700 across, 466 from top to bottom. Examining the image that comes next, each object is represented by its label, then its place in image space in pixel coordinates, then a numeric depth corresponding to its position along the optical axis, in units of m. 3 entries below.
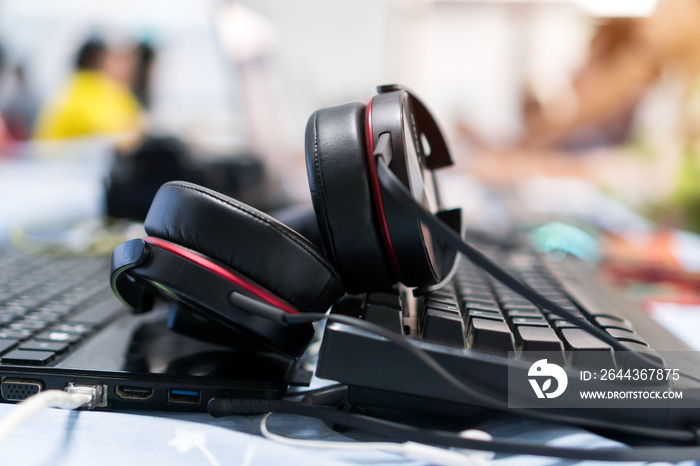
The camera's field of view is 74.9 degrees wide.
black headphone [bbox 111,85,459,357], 0.29
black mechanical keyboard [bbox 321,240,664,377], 0.29
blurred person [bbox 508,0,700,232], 0.98
